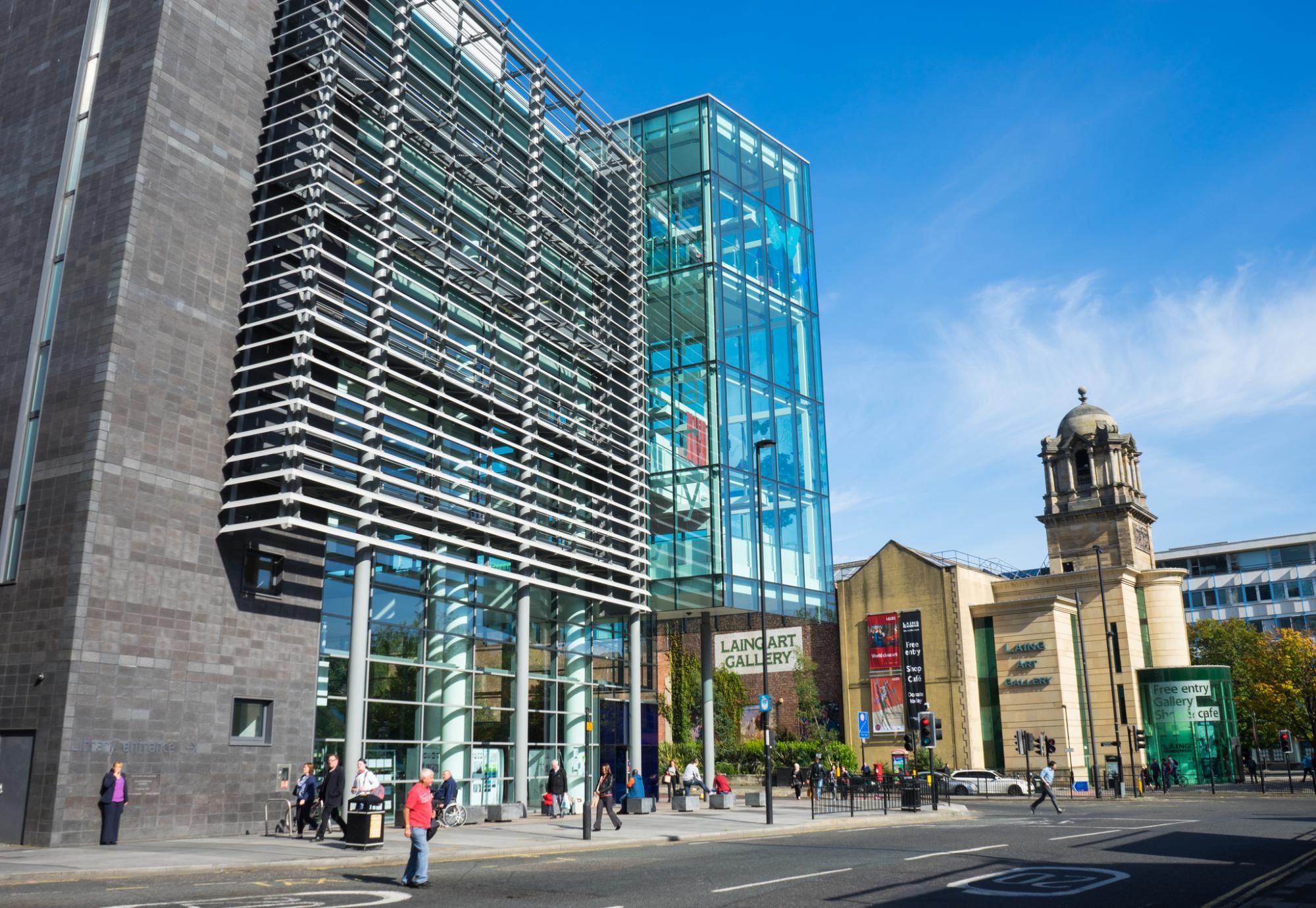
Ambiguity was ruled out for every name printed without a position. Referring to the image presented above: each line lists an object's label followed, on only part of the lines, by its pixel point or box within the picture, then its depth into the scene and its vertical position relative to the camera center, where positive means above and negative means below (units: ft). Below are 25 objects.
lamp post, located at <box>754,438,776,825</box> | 91.63 +12.80
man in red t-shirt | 46.70 -4.16
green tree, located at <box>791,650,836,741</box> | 220.43 +5.49
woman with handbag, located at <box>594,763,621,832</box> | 83.82 -4.77
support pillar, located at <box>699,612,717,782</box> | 128.77 +7.11
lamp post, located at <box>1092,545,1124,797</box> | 173.58 +2.77
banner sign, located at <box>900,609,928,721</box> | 215.51 +13.23
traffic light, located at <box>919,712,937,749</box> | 114.32 -0.39
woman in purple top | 65.36 -4.17
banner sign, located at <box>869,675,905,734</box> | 214.48 +4.83
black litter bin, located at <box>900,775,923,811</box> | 114.42 -7.41
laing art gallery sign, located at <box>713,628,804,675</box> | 131.13 +10.52
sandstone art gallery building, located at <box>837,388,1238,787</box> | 212.02 +12.40
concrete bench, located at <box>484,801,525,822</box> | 93.97 -7.08
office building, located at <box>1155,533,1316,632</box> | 367.45 +50.86
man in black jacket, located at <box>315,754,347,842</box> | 72.43 -3.80
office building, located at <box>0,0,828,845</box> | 71.61 +25.35
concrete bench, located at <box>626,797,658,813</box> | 111.75 -7.83
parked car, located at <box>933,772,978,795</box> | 182.50 -10.03
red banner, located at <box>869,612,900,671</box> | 219.00 +17.43
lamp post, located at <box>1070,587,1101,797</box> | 157.23 +5.22
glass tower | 127.65 +45.29
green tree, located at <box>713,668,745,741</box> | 220.23 +5.59
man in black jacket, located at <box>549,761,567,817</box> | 98.12 -4.51
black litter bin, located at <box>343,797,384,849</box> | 63.31 -5.30
